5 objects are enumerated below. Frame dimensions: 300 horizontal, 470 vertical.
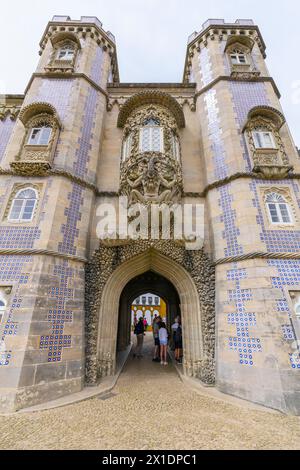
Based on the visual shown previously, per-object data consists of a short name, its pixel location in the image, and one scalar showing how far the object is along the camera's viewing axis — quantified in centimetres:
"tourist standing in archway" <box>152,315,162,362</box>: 1075
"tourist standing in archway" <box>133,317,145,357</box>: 1116
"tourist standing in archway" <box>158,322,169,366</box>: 970
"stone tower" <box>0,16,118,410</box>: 607
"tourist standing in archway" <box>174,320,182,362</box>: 1014
